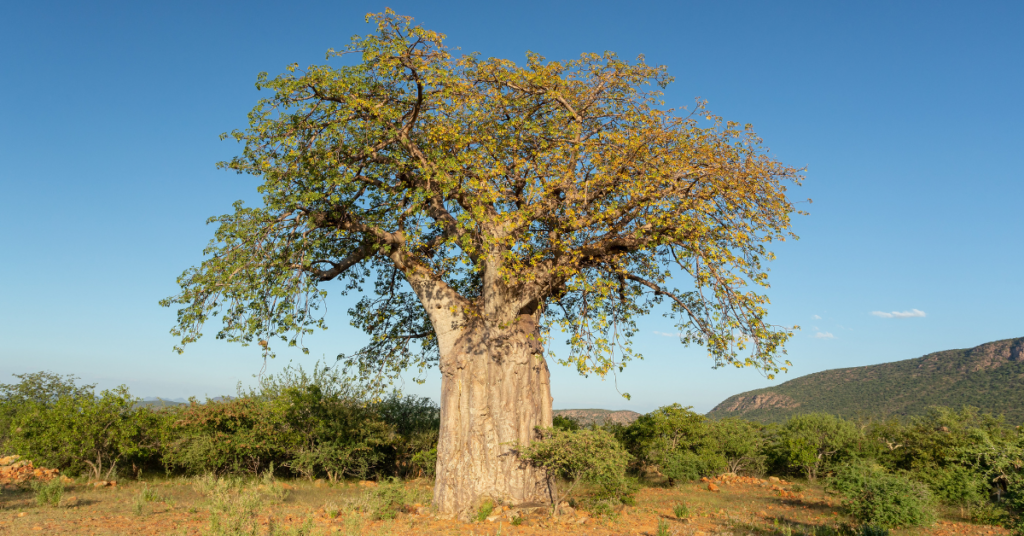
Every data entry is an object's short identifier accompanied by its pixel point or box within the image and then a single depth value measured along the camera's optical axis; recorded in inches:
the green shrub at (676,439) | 629.0
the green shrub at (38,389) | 1003.3
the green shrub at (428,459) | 511.4
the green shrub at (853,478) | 328.5
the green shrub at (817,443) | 660.7
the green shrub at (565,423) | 558.1
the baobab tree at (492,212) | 328.5
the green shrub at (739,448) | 698.2
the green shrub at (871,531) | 277.1
